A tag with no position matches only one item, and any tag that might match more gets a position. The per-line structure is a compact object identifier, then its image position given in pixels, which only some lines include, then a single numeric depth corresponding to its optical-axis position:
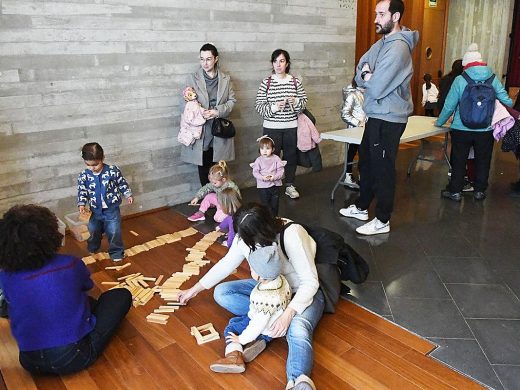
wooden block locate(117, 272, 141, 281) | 3.23
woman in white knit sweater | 2.18
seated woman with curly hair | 2.02
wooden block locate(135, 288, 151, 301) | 2.98
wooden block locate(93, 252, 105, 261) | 3.58
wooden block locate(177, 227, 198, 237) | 4.00
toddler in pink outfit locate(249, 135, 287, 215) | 3.96
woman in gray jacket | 4.33
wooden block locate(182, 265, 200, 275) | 3.31
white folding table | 4.36
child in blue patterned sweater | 3.20
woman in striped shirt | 4.42
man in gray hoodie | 3.38
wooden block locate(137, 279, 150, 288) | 3.14
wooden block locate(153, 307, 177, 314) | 2.81
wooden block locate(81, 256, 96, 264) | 3.52
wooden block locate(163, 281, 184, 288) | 3.12
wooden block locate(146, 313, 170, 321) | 2.73
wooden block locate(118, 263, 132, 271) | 3.39
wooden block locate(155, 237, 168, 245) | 3.83
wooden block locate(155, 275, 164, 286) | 3.17
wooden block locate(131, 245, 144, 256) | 3.66
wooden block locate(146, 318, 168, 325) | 2.69
